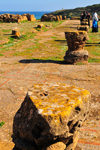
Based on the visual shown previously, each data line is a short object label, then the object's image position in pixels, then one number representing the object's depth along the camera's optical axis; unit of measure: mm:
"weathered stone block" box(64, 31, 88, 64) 8350
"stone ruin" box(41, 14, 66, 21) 32969
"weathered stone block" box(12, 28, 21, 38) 15654
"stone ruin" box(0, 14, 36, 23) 29284
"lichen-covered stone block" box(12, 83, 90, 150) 2164
